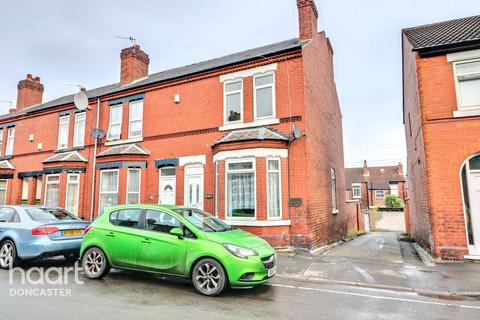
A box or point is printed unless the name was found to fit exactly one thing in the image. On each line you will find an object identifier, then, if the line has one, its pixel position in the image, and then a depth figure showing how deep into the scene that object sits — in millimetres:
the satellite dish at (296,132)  10706
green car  5379
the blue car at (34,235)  7109
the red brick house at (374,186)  44969
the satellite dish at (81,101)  15383
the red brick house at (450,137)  8430
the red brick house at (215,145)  10852
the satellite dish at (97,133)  14987
